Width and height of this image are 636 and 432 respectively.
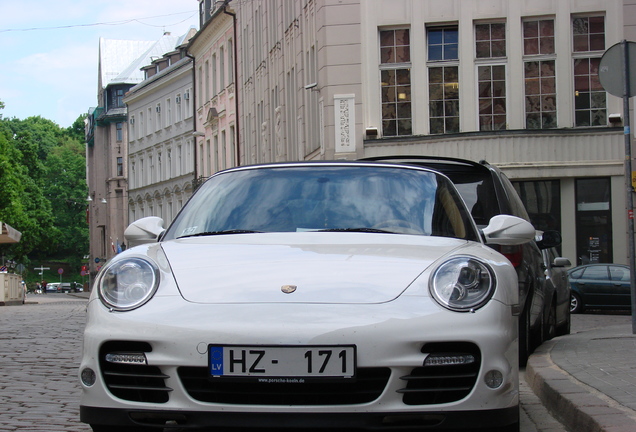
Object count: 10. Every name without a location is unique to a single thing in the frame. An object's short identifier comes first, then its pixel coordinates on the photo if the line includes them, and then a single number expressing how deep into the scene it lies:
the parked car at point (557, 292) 10.43
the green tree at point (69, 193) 107.25
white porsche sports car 4.21
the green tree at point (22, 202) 60.47
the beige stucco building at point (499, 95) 27.91
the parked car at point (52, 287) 112.38
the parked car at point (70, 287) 110.03
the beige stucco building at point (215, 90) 52.62
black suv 8.30
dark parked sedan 22.81
